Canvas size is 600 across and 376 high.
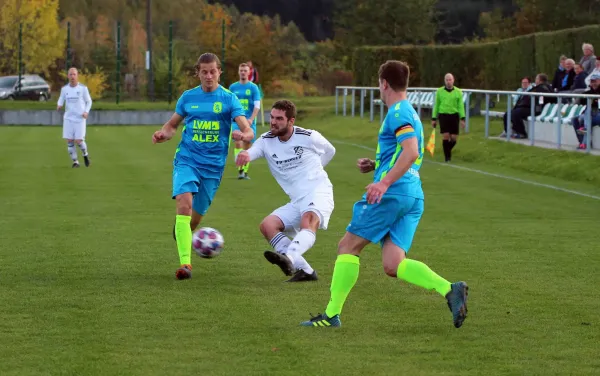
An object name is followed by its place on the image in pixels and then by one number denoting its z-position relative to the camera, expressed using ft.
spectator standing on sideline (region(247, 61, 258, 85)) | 135.95
